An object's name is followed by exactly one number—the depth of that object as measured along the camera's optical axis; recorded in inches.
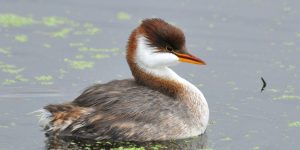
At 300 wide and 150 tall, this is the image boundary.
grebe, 393.4
